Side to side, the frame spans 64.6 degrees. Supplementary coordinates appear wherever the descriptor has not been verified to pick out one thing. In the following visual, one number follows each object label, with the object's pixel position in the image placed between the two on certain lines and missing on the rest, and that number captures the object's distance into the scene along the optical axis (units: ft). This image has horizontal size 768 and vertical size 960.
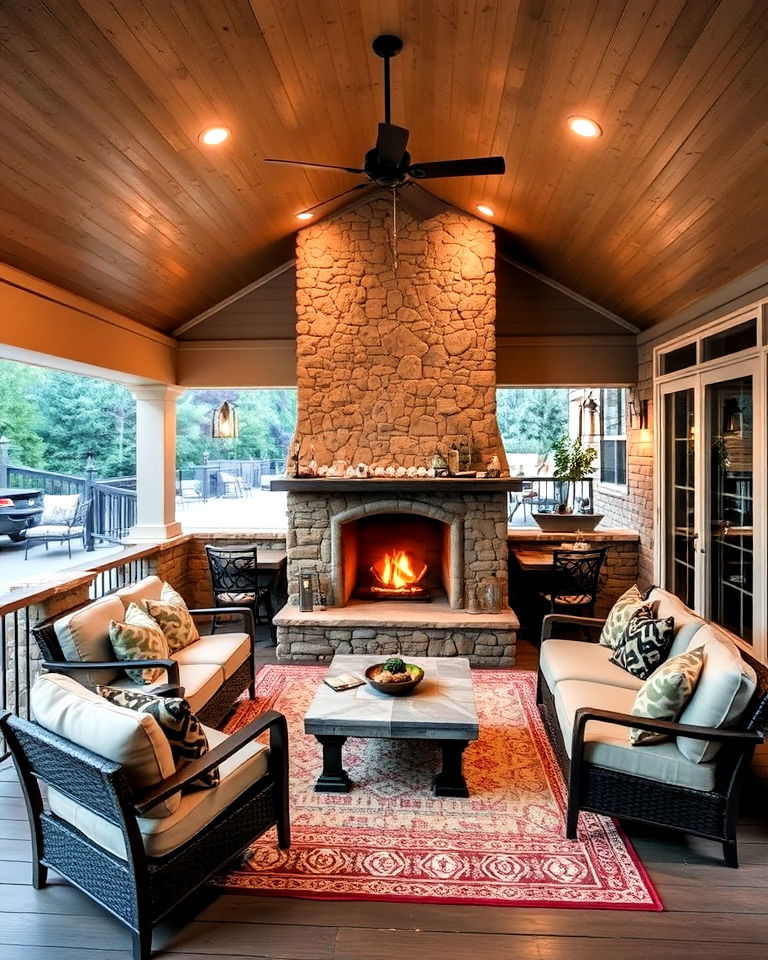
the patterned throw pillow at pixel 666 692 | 9.04
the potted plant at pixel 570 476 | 22.25
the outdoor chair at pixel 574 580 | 18.45
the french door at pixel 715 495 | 14.42
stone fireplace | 19.19
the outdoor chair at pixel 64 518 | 29.76
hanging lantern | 21.62
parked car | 29.17
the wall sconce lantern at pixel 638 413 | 21.88
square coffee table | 10.36
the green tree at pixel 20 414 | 44.27
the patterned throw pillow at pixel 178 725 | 7.82
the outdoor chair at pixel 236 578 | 19.30
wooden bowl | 11.30
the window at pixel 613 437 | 24.97
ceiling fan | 11.07
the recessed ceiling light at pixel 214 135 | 12.67
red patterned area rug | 8.30
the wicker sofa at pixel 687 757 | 8.64
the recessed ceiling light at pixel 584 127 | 11.87
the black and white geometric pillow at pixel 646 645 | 11.52
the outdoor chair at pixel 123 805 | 7.05
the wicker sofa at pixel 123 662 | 11.17
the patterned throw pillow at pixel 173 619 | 13.17
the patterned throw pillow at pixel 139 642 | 11.36
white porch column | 22.08
